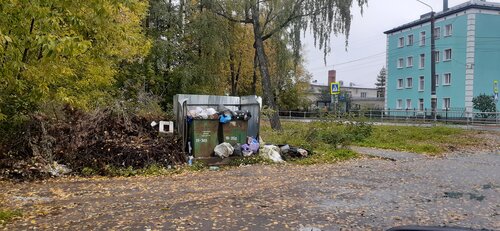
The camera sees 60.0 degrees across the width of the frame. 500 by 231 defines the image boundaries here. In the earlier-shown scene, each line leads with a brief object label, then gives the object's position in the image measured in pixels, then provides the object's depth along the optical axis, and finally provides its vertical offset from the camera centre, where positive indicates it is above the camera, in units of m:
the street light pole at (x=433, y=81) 29.31 +2.03
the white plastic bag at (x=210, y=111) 12.16 -0.07
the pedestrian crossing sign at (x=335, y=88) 22.86 +1.14
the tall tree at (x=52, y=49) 5.64 +0.94
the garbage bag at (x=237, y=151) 12.17 -1.19
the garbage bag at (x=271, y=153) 12.51 -1.30
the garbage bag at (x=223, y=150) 11.89 -1.14
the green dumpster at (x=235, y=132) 12.25 -0.66
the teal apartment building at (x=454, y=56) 38.88 +5.27
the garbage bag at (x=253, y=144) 12.40 -1.01
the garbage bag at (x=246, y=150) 12.27 -1.17
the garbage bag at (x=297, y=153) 13.25 -1.34
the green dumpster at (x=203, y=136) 11.81 -0.76
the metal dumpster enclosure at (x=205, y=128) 11.87 -0.54
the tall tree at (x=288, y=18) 22.53 +4.94
